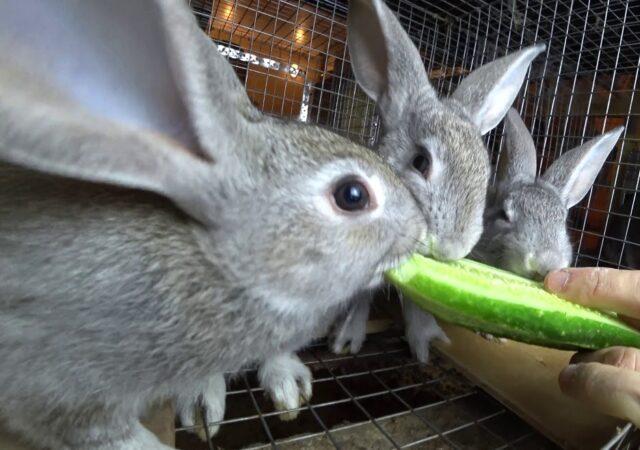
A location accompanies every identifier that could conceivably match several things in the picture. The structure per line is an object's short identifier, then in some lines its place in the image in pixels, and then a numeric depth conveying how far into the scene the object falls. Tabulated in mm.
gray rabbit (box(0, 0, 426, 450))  118
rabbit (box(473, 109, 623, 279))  328
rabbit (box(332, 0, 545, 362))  256
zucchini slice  182
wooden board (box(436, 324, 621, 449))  232
